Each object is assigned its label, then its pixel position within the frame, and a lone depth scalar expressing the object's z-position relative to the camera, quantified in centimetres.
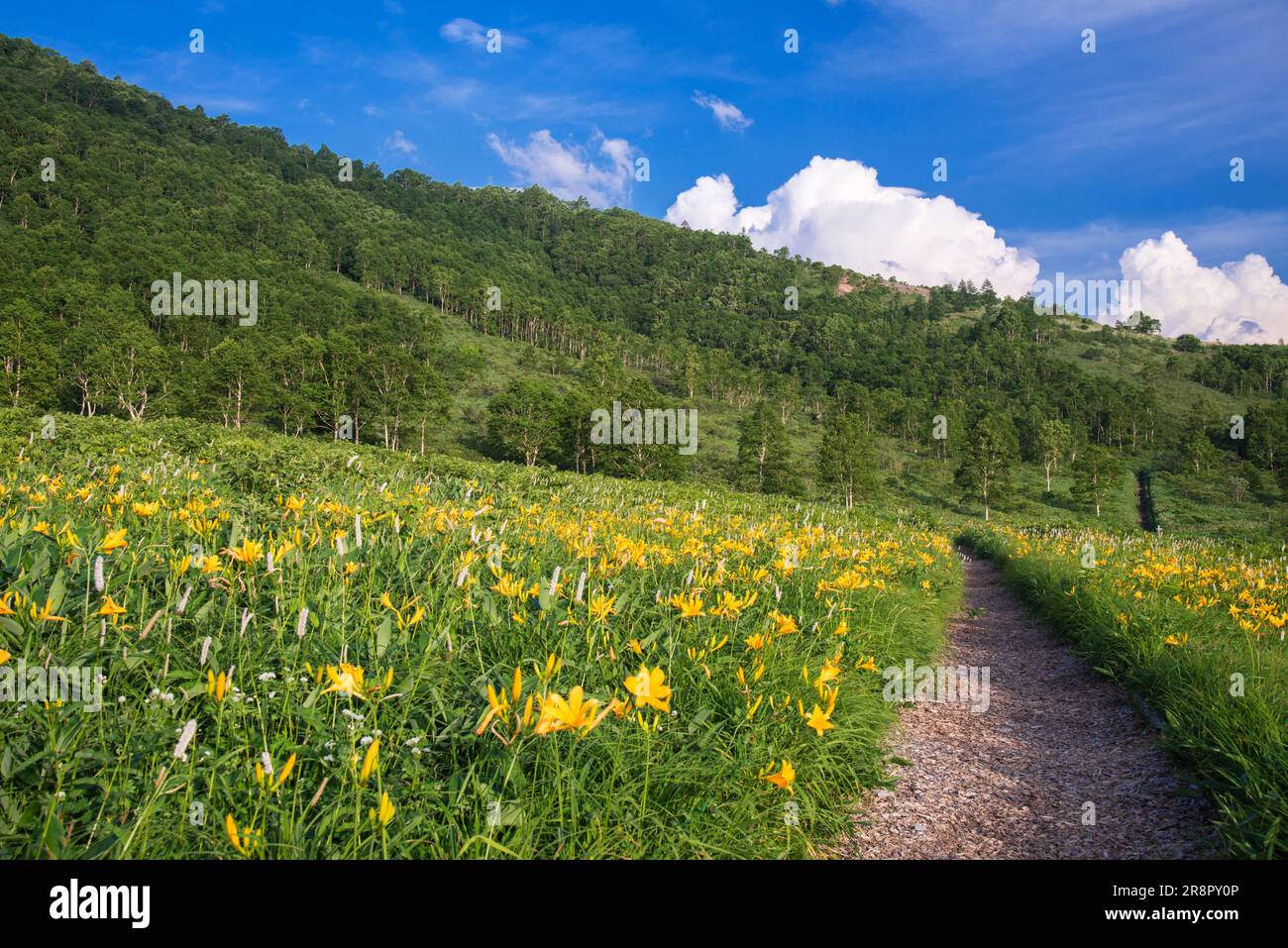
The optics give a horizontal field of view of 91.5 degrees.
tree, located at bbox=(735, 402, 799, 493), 5106
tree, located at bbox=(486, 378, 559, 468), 5281
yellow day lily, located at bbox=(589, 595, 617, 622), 313
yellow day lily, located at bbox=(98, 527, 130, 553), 247
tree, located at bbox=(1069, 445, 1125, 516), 5481
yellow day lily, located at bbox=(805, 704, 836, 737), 258
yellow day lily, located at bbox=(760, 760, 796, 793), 225
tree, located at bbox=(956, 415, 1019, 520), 5375
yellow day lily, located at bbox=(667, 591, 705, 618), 313
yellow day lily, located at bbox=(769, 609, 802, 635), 323
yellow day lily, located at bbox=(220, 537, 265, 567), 263
